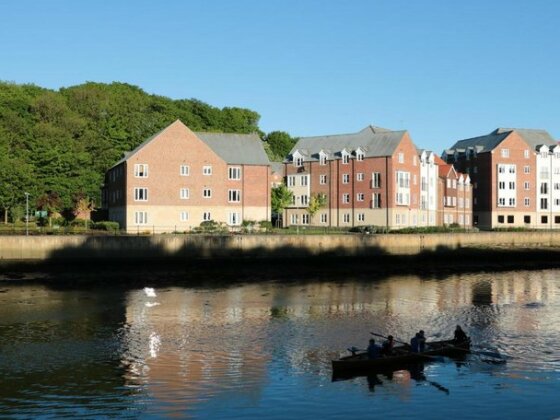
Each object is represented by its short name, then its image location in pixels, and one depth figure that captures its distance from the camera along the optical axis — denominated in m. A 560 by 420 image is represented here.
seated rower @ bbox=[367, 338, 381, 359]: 28.86
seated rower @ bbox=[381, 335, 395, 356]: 29.62
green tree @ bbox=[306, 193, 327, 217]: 109.31
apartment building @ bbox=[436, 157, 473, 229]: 124.56
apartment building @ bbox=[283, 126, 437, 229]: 105.19
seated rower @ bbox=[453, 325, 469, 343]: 32.12
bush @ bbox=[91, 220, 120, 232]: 83.52
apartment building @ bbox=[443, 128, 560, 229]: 132.75
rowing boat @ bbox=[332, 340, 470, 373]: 28.36
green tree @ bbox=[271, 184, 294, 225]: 108.94
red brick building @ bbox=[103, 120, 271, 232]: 88.88
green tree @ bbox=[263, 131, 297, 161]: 187.81
